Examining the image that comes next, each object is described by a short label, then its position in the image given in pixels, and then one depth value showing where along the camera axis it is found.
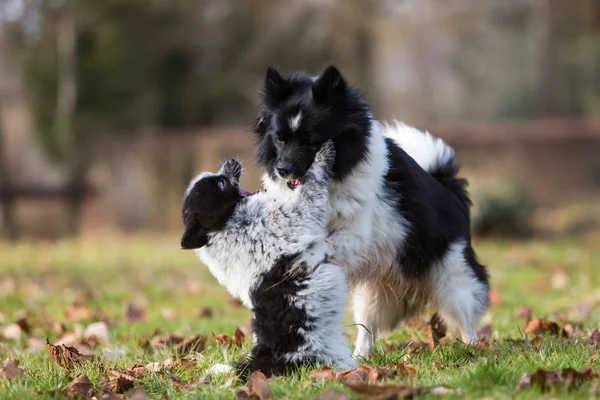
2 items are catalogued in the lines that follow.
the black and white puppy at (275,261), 7.80
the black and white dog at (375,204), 8.52
